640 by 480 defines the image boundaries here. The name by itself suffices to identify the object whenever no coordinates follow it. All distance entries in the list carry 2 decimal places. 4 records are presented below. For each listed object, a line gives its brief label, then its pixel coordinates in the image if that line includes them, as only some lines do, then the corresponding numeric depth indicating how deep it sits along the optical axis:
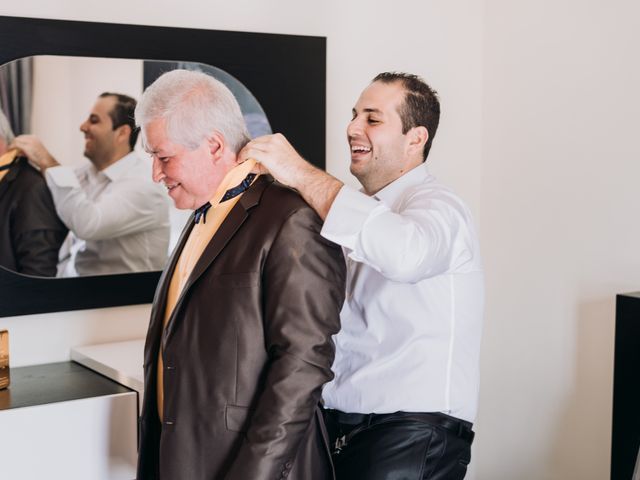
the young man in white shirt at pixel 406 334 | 1.96
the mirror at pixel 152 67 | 2.72
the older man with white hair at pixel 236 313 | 1.64
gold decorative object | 2.50
